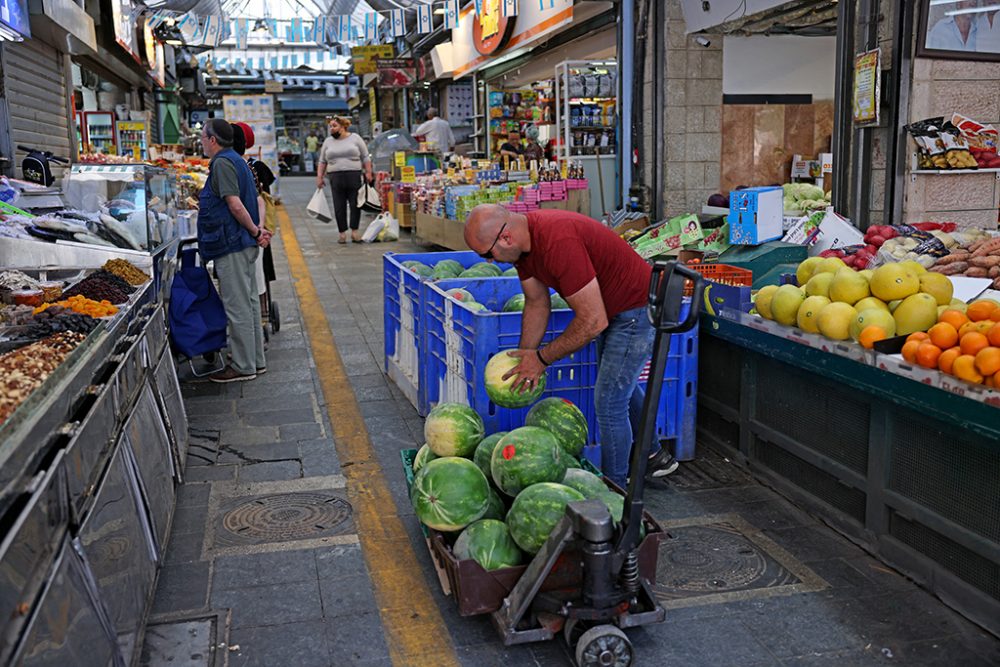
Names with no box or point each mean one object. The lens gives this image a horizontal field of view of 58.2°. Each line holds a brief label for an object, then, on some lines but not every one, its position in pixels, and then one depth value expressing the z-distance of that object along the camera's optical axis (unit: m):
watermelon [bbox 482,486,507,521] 3.60
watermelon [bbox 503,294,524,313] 4.91
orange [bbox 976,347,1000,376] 3.28
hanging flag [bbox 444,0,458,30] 18.52
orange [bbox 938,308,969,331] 3.77
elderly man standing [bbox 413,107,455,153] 20.48
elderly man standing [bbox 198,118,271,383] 6.65
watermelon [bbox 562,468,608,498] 3.55
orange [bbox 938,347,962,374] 3.47
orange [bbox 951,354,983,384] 3.34
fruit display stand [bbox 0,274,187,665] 2.13
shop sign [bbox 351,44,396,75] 26.30
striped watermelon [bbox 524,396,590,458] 4.02
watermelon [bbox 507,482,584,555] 3.25
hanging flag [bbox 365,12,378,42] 22.38
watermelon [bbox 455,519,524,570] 3.32
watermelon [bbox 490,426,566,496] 3.53
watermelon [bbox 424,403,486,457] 3.95
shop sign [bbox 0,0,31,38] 7.80
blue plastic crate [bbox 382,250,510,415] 6.04
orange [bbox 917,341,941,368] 3.55
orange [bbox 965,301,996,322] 3.76
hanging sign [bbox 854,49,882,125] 6.20
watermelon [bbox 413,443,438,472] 4.04
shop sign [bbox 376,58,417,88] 25.19
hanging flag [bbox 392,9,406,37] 21.27
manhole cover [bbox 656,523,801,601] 3.74
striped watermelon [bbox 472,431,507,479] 3.84
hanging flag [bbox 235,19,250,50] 26.14
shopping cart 6.79
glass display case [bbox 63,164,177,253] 6.42
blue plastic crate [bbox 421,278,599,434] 4.43
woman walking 15.20
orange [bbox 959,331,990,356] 3.42
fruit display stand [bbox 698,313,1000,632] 3.37
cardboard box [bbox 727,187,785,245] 6.26
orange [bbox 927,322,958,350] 3.63
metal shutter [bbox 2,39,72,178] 10.57
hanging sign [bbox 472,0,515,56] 15.83
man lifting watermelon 3.79
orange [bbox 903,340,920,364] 3.63
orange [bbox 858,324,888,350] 3.92
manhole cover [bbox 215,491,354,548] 4.29
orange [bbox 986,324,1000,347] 3.41
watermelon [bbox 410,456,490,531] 3.47
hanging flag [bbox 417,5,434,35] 19.61
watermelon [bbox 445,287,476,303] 5.07
